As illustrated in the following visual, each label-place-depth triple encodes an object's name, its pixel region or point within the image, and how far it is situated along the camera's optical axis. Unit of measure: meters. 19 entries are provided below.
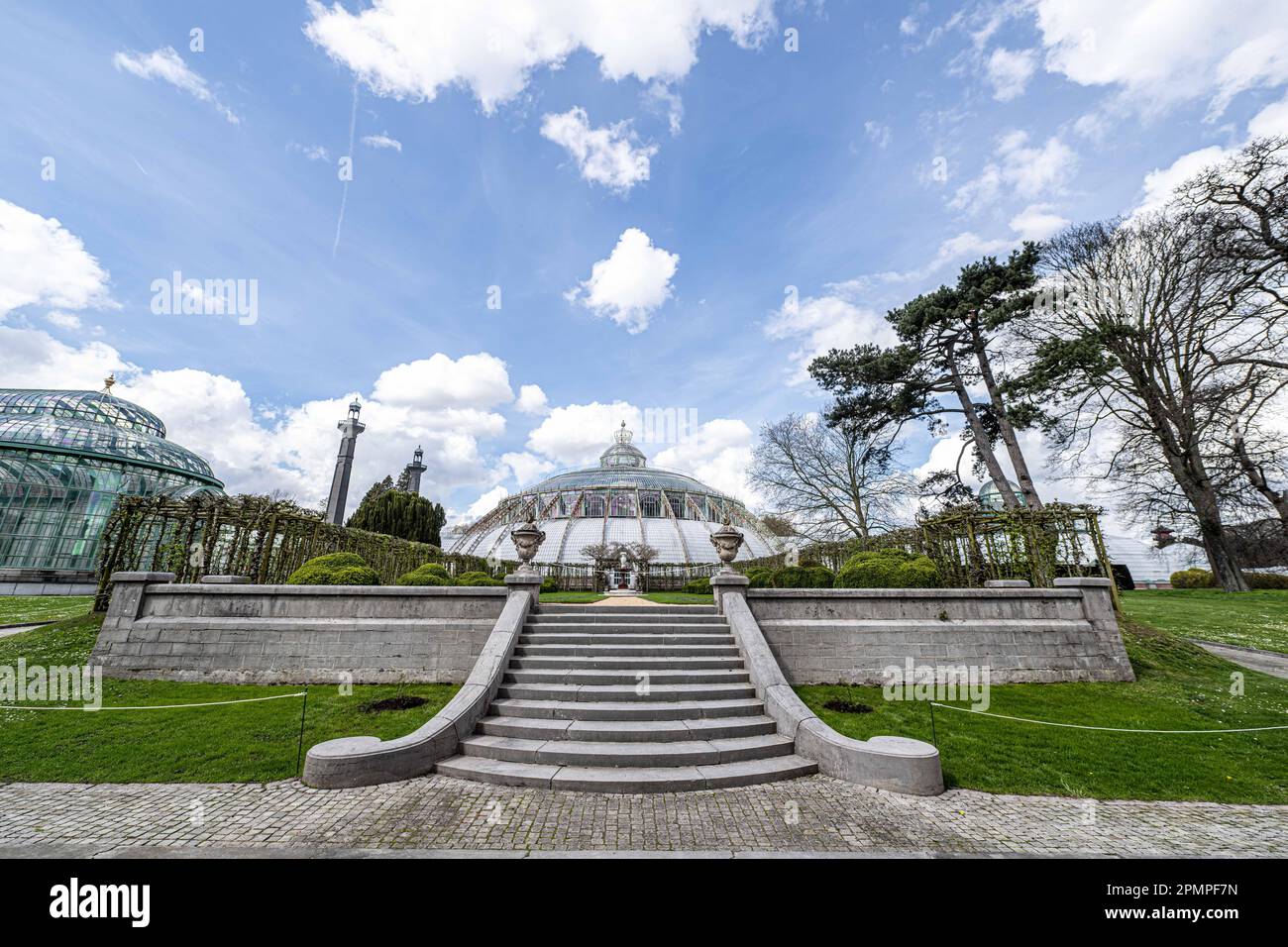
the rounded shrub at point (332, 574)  10.28
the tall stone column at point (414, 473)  41.66
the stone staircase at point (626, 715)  5.73
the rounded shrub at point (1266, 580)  24.34
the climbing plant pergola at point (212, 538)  11.05
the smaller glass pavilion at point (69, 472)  34.31
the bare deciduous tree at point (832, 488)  24.48
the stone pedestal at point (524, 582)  9.79
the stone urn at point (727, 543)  10.56
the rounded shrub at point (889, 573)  10.41
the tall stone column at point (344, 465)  27.02
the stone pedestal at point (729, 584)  9.91
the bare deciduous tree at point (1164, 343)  18.72
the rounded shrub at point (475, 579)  12.73
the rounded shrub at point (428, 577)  11.44
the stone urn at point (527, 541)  10.49
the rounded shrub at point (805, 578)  14.19
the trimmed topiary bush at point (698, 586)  22.94
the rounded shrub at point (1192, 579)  29.45
